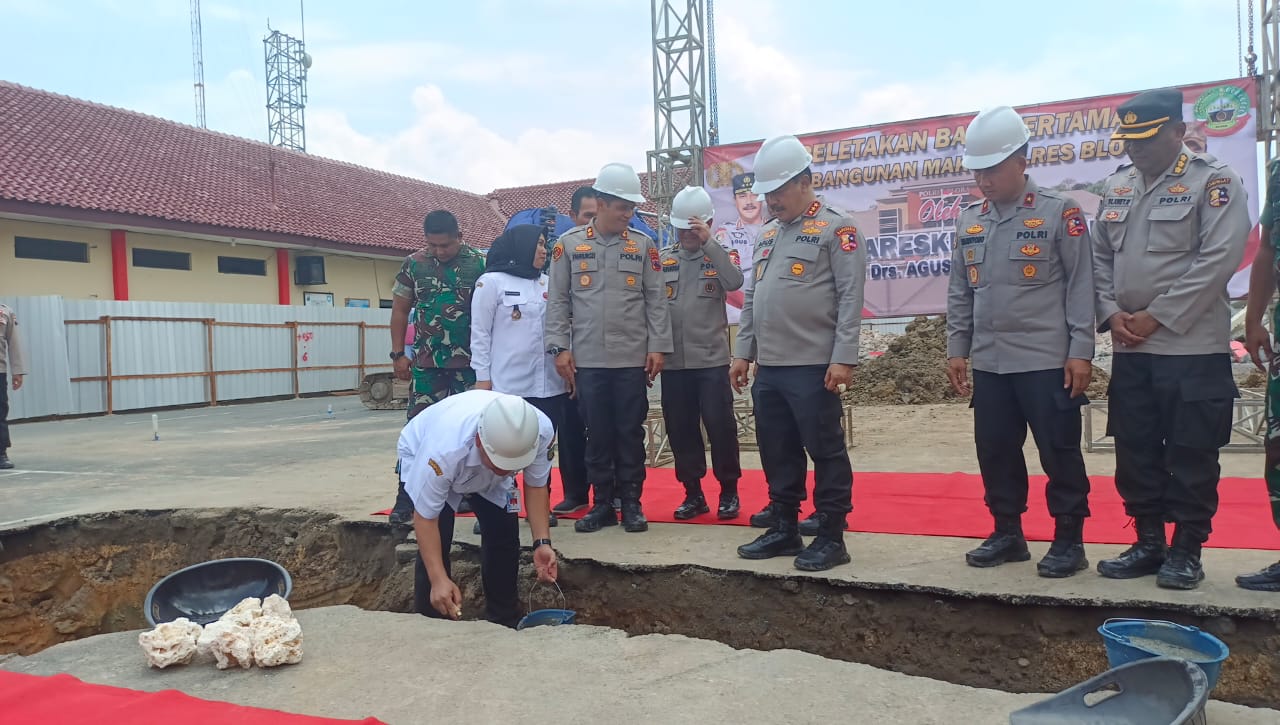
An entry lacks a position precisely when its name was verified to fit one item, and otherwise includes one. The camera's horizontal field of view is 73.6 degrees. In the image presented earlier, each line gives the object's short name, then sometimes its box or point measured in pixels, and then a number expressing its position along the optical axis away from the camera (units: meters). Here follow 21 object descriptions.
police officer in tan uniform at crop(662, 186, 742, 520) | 4.14
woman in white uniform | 4.15
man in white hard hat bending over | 2.72
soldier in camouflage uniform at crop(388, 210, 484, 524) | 4.42
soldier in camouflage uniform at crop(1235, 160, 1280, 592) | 2.70
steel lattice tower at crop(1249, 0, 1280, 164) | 6.57
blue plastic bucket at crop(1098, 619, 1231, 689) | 2.11
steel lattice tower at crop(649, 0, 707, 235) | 9.31
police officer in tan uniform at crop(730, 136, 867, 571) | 3.28
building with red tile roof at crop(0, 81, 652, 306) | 13.31
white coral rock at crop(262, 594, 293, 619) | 2.66
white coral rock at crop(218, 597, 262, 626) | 2.55
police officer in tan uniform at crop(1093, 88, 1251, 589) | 2.74
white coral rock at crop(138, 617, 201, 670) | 2.44
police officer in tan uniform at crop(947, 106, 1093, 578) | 3.01
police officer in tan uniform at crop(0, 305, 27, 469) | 6.86
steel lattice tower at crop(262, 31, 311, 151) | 31.30
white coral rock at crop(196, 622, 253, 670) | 2.43
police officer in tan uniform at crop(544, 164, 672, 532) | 4.00
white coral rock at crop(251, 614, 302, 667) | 2.44
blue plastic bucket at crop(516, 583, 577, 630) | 3.20
